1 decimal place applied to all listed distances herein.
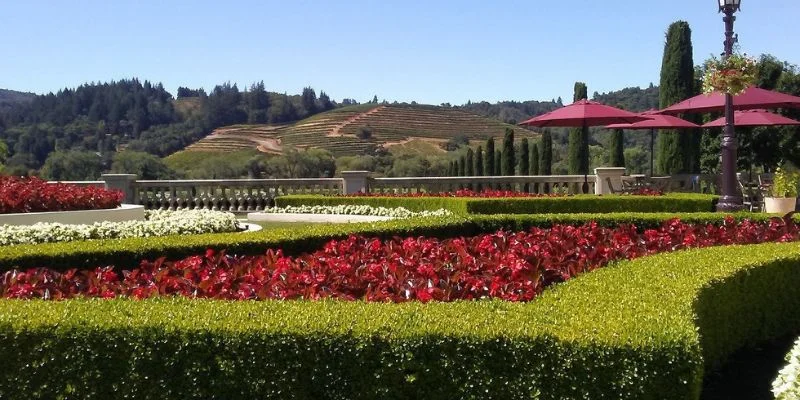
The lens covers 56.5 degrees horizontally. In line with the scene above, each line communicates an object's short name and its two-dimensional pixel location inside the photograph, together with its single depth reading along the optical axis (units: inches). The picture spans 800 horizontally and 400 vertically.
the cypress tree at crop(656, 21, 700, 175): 1186.0
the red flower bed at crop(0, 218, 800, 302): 226.2
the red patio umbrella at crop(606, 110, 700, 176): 859.4
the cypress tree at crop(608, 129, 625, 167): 1339.8
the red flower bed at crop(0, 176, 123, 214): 512.1
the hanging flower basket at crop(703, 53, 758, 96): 549.6
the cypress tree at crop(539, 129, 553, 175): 1542.2
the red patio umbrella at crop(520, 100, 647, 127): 733.3
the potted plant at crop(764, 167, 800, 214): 627.8
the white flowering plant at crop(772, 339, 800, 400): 114.2
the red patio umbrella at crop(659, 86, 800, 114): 713.6
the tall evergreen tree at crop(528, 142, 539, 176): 1648.6
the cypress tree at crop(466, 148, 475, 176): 2149.9
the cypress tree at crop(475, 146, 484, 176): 2015.7
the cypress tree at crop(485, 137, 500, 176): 1863.9
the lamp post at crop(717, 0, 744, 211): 526.0
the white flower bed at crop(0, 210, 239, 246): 409.7
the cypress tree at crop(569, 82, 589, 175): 1373.0
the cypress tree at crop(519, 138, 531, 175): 1711.4
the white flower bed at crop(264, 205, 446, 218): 679.7
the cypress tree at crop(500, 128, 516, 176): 1653.5
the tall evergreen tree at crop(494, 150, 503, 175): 1989.4
